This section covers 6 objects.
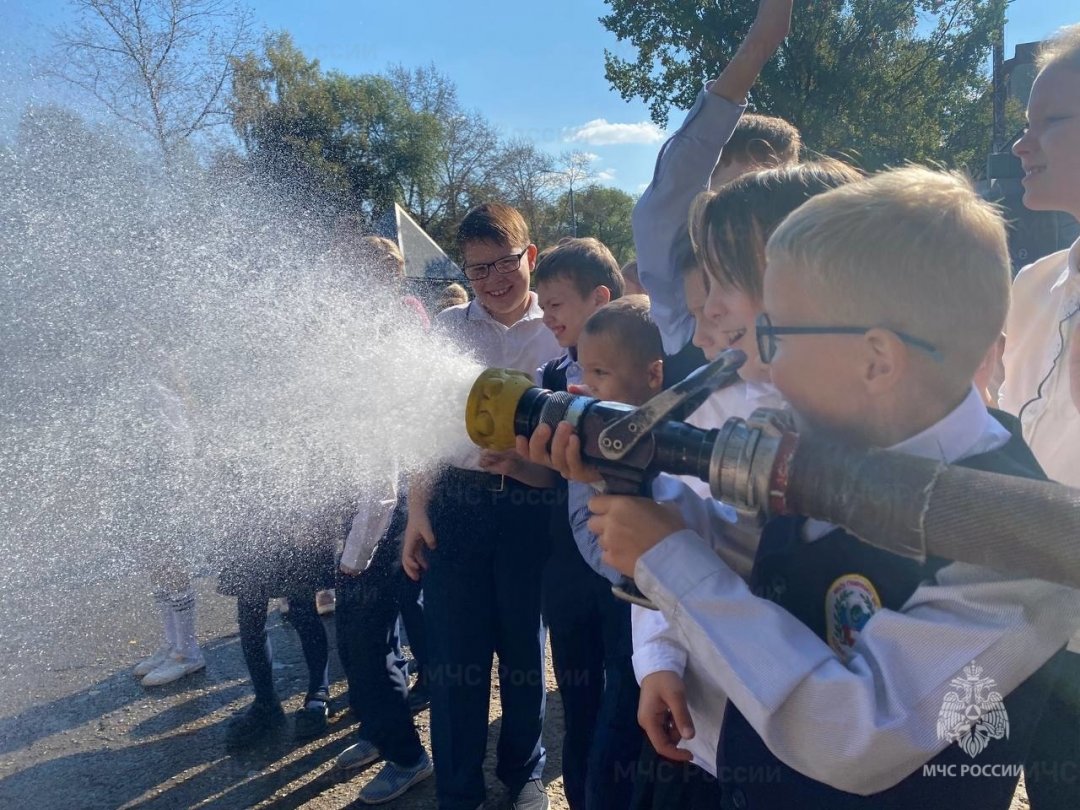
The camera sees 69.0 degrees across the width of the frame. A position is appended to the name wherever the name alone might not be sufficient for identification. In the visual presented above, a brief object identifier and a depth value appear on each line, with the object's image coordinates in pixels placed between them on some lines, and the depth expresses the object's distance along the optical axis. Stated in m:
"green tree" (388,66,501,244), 37.50
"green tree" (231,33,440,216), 19.80
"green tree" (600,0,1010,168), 20.84
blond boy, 1.16
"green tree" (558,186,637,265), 46.75
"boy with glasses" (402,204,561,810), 3.21
